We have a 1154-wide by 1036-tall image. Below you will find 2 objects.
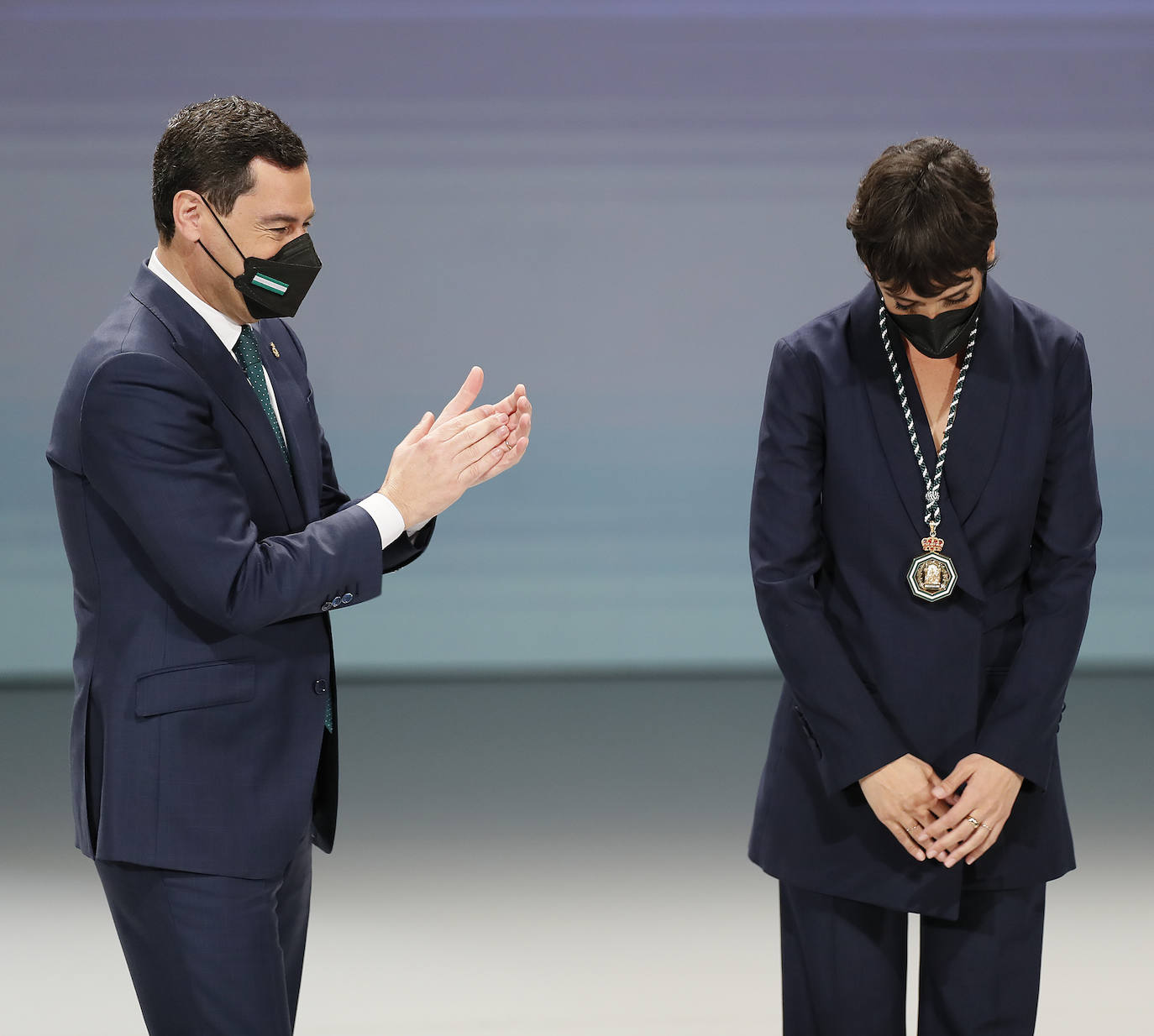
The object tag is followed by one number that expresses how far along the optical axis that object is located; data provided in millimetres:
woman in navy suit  9292
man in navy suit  9172
